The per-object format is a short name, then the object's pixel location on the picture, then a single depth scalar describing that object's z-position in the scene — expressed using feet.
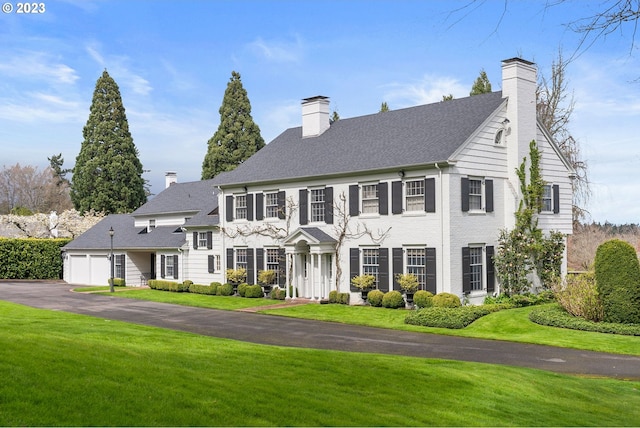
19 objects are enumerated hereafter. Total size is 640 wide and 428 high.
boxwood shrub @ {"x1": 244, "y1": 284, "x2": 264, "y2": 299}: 116.78
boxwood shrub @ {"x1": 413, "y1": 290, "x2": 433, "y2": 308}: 90.18
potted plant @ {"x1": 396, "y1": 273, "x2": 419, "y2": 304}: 94.07
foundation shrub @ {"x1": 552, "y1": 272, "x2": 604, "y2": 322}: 76.43
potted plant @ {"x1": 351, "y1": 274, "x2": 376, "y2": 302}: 99.60
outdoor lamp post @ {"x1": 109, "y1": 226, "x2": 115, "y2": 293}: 138.03
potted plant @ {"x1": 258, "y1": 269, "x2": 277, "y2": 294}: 115.96
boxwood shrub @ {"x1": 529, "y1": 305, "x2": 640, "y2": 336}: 70.95
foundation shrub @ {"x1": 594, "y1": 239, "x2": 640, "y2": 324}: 72.91
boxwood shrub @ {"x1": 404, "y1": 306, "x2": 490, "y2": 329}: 80.18
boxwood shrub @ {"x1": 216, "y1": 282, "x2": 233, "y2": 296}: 121.80
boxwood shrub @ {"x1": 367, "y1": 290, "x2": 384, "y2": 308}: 96.89
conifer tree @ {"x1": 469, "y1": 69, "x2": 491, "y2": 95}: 168.14
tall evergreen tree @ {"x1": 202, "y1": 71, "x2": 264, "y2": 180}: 199.41
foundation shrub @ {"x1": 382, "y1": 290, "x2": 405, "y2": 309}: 94.43
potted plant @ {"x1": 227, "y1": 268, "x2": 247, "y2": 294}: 122.01
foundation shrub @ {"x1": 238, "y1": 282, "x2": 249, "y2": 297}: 118.01
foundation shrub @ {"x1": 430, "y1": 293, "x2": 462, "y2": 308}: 88.28
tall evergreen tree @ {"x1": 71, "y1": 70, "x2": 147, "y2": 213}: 204.23
